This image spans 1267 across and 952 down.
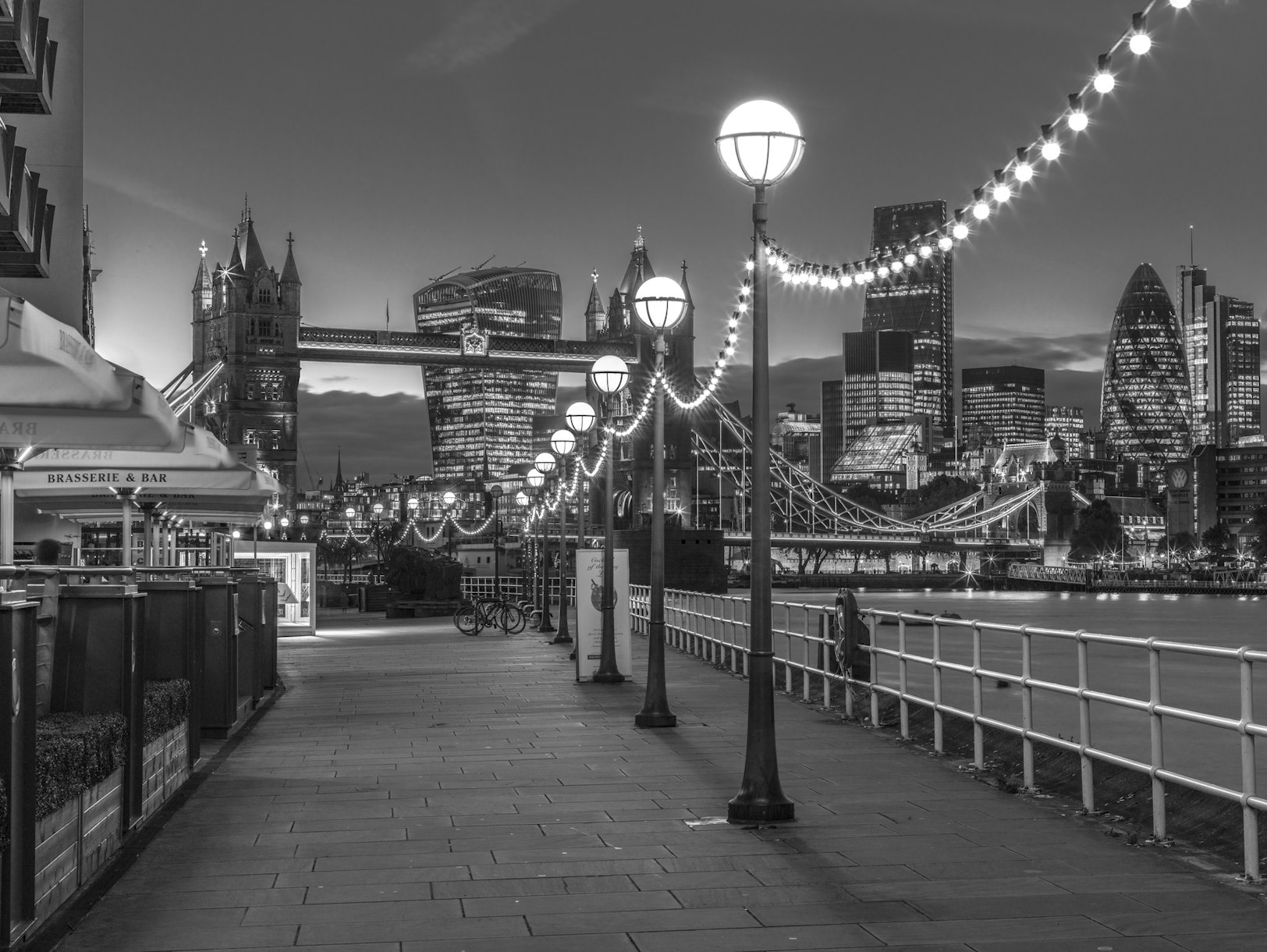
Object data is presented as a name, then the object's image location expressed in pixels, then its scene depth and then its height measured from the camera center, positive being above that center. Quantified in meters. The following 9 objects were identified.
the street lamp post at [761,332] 8.94 +1.09
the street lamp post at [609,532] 17.45 -0.12
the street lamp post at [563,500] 24.83 +0.39
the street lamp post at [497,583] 45.60 -1.81
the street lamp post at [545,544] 29.45 -0.43
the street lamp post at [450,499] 67.12 +1.05
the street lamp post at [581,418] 20.89 +1.38
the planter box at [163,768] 8.43 -1.38
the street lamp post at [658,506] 13.02 +0.14
